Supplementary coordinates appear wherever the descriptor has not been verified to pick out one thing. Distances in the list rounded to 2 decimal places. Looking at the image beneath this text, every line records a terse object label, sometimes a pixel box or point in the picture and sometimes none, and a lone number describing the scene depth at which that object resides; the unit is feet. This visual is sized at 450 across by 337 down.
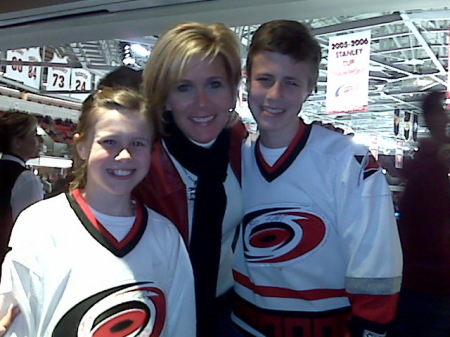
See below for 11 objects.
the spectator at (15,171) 7.83
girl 3.56
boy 3.86
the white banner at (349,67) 11.98
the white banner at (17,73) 21.03
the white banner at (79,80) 19.35
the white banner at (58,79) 20.45
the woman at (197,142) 4.18
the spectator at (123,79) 4.33
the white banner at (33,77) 21.12
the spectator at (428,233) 5.76
